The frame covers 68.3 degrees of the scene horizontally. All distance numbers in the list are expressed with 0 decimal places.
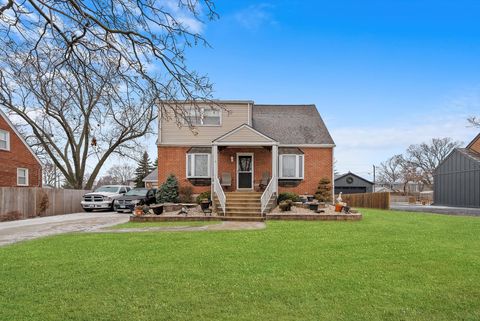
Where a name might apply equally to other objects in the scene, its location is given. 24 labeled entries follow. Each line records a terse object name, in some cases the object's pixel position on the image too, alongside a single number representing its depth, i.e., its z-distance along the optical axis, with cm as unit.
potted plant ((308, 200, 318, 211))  1660
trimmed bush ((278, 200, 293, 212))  1614
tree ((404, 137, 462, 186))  6506
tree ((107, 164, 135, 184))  8425
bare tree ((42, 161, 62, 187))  5679
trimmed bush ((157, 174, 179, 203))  1955
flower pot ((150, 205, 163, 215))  1616
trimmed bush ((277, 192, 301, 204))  1916
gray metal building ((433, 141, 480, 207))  2712
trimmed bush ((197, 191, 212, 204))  1883
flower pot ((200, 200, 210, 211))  1598
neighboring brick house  2123
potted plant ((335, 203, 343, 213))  1603
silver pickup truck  2311
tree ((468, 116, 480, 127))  2519
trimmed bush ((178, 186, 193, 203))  2016
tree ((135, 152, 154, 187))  5119
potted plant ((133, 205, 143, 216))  1527
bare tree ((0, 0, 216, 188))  465
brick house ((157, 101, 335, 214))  2083
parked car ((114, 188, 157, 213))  2132
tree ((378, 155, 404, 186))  7606
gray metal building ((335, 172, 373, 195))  4494
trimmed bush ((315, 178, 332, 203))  2050
